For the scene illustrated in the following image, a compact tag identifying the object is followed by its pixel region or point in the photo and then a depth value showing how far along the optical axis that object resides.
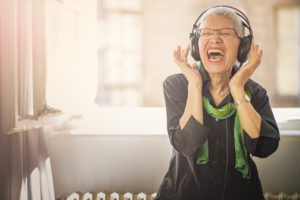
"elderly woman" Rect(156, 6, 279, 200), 1.69
